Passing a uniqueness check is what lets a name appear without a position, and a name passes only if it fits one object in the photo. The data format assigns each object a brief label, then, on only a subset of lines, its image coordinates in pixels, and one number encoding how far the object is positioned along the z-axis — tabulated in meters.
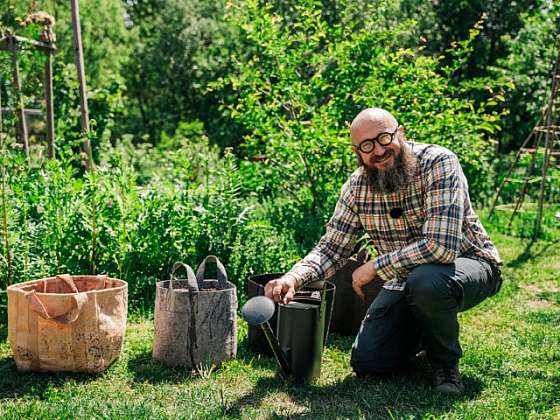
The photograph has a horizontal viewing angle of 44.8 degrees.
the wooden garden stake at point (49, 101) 5.79
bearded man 3.10
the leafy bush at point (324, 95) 5.14
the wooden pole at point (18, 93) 5.25
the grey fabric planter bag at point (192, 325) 3.36
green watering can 3.18
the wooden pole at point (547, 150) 7.09
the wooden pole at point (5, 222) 3.84
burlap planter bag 3.17
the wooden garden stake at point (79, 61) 5.43
